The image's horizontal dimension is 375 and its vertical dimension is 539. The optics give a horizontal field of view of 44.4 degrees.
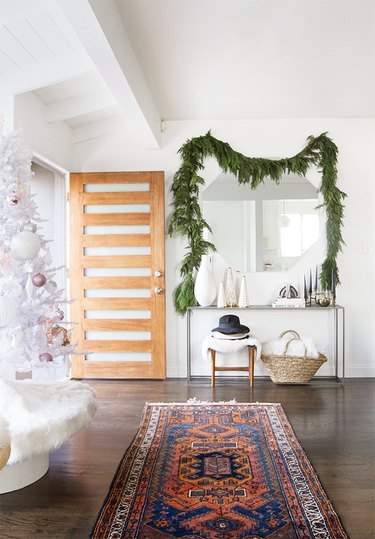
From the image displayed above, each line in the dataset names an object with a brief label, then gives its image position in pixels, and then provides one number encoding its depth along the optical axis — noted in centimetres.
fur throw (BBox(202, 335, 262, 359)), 419
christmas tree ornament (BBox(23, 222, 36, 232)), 258
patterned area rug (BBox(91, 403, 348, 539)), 191
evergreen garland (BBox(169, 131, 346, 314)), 450
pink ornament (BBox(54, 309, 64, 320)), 272
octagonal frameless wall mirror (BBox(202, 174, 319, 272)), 455
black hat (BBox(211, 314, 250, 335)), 422
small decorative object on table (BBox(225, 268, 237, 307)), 444
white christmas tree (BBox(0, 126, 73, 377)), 247
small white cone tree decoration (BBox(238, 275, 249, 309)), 440
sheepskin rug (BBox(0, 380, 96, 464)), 210
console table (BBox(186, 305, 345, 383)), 457
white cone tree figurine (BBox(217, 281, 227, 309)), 439
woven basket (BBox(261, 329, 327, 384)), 416
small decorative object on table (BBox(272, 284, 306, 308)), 434
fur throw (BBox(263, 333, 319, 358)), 423
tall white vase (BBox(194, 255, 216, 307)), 436
